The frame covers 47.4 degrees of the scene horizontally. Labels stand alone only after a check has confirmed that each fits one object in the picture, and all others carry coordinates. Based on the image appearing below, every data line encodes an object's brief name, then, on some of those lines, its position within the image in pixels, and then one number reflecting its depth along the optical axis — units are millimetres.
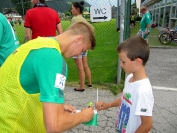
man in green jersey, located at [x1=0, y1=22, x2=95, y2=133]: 1069
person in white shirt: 1506
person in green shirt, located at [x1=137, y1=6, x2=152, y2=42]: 7824
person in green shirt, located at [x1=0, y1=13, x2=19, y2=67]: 2395
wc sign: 4047
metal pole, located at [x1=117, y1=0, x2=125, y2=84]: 4049
